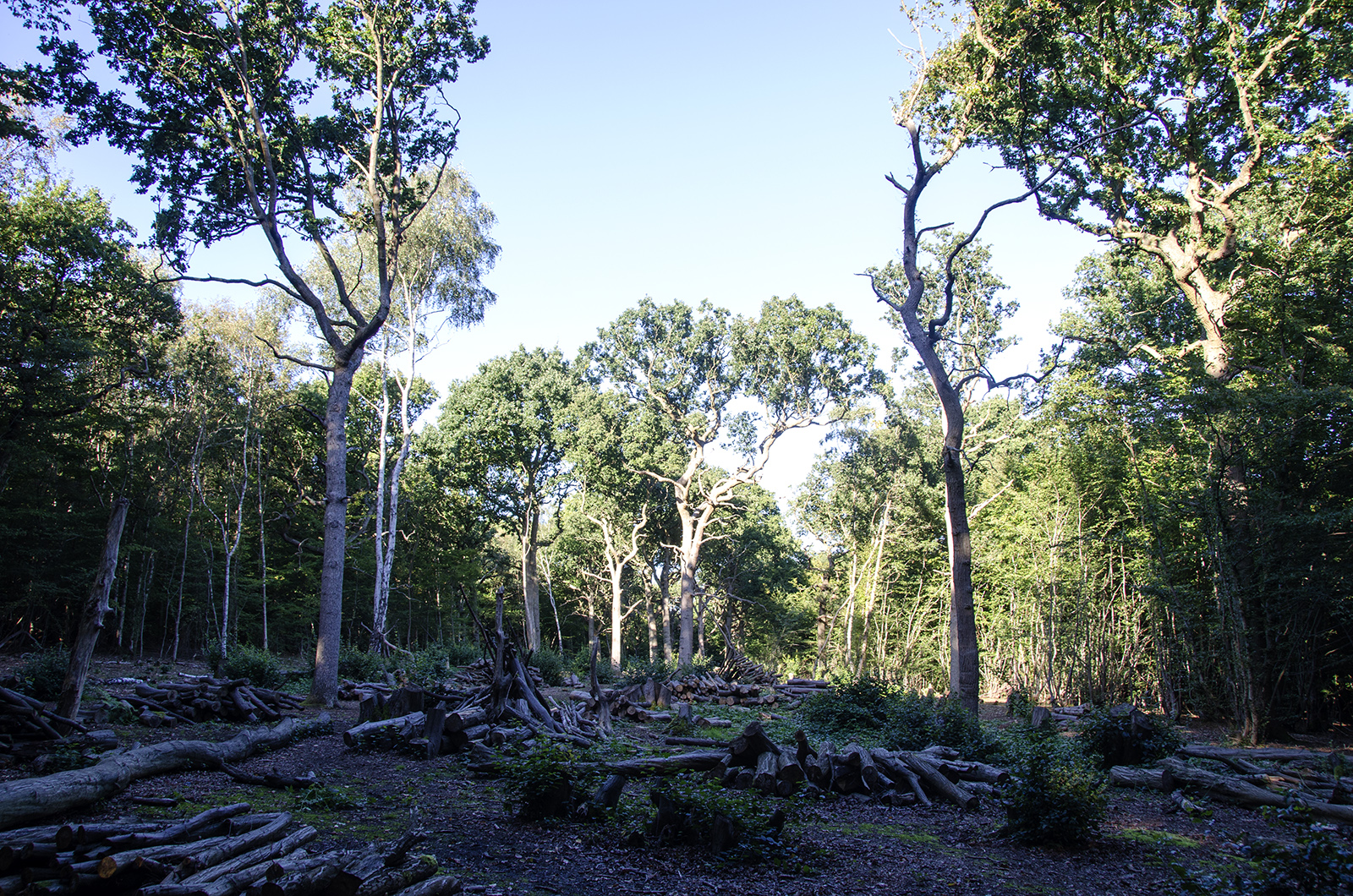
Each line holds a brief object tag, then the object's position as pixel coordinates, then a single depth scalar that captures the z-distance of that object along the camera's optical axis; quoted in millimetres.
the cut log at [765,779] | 5969
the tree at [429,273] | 21312
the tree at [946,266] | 10508
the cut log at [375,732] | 7938
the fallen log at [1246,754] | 7805
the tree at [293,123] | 11148
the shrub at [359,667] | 14617
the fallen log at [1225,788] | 5996
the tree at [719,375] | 22625
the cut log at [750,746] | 6406
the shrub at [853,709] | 10797
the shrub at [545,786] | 5195
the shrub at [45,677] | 9364
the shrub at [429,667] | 13184
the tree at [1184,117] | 10898
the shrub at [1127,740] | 7777
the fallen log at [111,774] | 4223
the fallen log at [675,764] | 6668
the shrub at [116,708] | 8531
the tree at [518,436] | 26141
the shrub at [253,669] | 11719
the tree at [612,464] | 23781
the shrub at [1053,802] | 4914
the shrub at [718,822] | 4516
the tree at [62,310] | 15734
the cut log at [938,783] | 6340
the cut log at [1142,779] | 6797
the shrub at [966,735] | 8062
